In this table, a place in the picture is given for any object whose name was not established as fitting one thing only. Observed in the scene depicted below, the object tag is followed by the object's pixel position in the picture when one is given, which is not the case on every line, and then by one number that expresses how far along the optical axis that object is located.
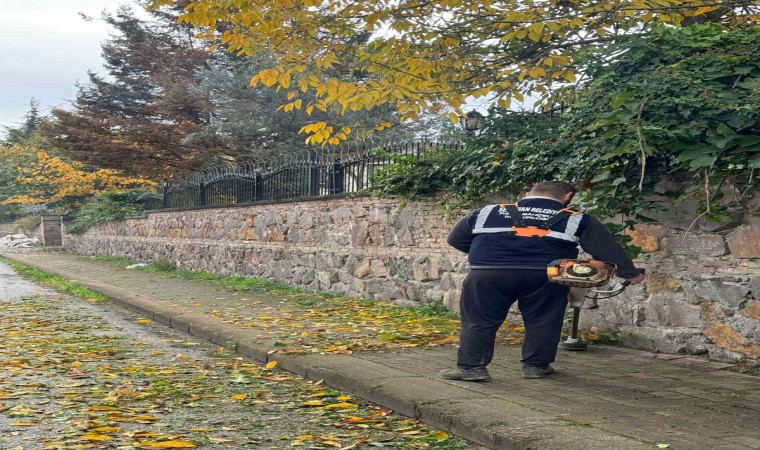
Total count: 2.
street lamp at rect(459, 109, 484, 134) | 10.71
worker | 6.41
